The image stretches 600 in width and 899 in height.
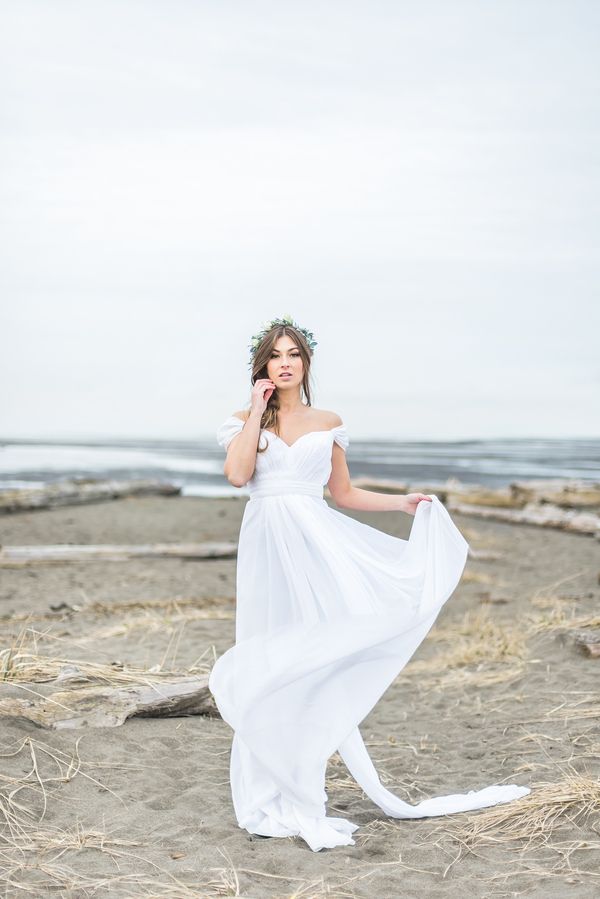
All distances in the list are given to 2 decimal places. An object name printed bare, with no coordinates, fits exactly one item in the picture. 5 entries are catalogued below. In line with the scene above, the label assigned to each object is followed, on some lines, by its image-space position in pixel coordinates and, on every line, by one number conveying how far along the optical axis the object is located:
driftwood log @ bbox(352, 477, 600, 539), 17.44
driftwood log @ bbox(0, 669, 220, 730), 5.57
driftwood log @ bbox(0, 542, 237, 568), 13.02
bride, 4.48
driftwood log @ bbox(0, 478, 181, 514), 19.02
